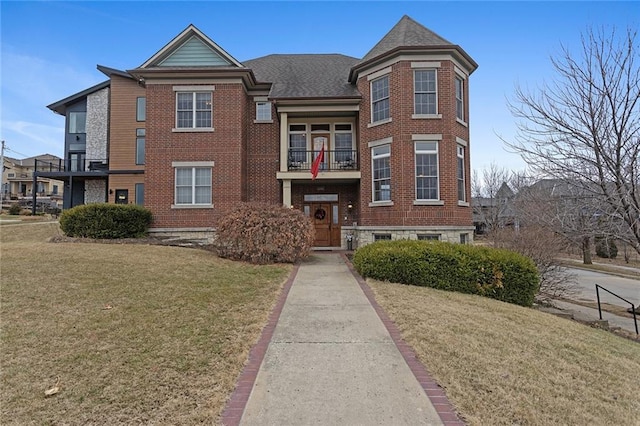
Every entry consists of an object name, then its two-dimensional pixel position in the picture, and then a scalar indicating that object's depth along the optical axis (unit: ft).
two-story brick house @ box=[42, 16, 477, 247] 46.91
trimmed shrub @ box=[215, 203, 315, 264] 38.83
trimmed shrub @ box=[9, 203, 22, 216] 97.66
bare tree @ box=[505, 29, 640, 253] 28.78
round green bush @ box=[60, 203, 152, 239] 46.06
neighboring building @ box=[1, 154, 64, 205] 177.17
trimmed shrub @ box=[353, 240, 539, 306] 29.30
